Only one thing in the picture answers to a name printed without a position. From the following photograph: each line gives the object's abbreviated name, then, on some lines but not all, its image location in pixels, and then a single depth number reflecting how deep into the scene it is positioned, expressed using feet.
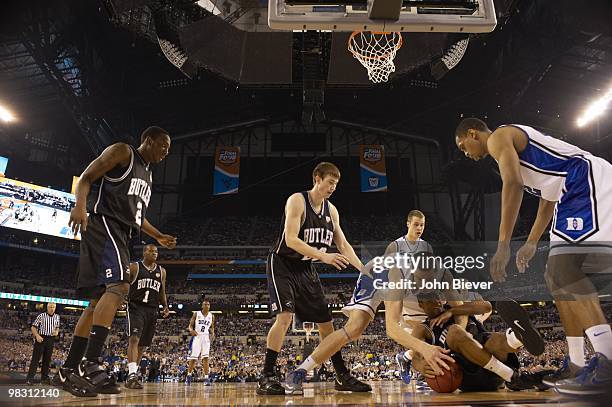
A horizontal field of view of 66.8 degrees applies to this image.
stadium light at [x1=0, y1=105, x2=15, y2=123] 54.84
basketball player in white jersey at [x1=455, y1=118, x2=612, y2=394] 8.09
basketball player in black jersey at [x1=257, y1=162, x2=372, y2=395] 12.92
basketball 10.83
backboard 13.20
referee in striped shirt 26.78
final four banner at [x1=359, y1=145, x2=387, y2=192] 56.49
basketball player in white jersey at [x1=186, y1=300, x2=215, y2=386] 30.25
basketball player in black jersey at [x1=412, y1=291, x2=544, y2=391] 10.21
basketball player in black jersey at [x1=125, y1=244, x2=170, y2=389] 21.17
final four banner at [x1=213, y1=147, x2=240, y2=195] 57.67
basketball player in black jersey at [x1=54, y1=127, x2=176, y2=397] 10.39
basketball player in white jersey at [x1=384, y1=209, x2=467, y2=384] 15.55
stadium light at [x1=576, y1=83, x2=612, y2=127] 45.32
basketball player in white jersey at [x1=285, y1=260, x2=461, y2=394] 10.96
